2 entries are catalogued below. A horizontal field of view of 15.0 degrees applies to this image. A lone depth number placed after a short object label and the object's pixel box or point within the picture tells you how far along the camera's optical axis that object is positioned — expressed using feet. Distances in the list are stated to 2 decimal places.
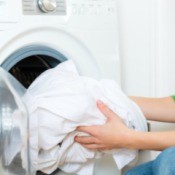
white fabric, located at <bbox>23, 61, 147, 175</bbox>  6.53
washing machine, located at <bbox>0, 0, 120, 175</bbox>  6.64
